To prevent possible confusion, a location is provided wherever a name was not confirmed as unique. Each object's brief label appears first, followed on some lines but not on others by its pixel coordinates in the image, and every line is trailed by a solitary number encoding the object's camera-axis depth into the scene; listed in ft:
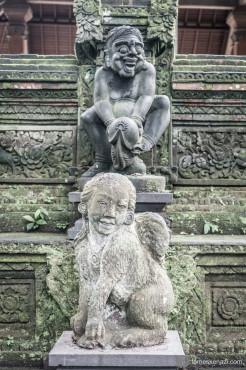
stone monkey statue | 10.58
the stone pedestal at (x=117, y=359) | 10.11
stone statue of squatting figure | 15.55
